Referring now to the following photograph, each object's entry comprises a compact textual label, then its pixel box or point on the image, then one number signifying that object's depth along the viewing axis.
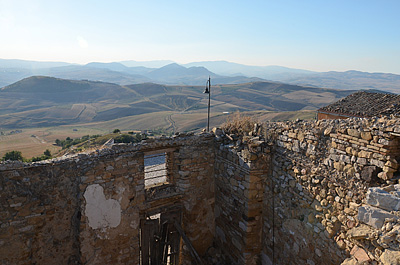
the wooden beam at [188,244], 7.42
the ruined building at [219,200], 4.59
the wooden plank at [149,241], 7.24
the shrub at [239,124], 7.66
